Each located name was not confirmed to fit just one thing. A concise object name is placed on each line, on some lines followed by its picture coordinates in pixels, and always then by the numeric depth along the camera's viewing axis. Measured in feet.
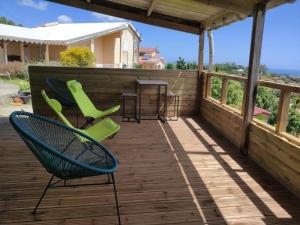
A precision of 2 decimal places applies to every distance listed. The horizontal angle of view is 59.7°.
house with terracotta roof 45.88
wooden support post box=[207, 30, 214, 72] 18.88
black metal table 17.34
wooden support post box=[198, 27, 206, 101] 19.79
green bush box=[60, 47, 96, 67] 34.22
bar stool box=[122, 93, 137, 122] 18.36
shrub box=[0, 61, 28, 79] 40.22
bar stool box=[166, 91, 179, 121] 19.53
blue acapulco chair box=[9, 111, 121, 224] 6.05
